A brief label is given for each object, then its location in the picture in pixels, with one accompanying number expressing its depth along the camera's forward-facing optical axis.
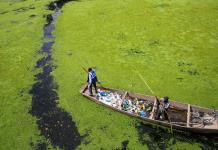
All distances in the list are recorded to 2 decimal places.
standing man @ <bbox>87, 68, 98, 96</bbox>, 12.30
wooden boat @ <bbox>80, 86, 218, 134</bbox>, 10.34
